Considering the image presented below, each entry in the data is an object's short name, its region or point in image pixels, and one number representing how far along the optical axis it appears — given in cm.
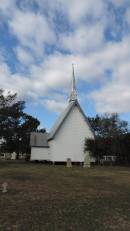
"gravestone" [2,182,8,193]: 602
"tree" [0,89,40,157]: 2219
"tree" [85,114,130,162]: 1793
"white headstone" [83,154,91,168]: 1614
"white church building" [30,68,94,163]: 1910
